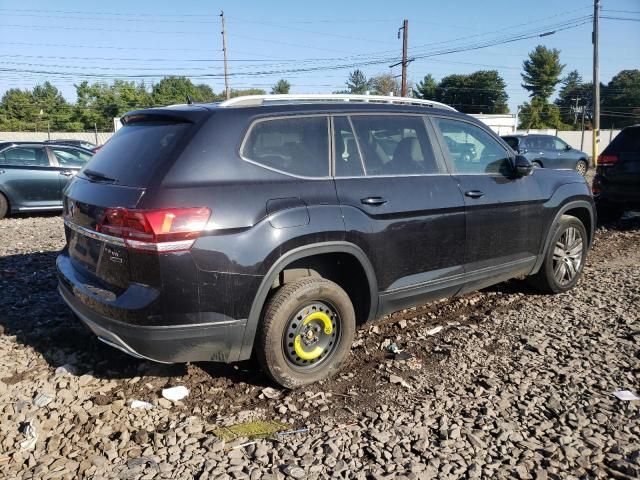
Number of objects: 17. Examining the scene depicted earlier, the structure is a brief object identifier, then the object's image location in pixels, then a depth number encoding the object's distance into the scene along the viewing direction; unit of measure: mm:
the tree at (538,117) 58594
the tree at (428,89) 85000
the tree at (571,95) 78825
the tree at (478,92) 80750
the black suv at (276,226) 2809
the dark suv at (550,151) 17809
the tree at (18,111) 54500
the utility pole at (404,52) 31906
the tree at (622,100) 77062
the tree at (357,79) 112000
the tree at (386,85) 72875
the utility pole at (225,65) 37562
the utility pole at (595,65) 25422
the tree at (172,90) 66875
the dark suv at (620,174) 8211
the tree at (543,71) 81500
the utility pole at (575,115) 71275
